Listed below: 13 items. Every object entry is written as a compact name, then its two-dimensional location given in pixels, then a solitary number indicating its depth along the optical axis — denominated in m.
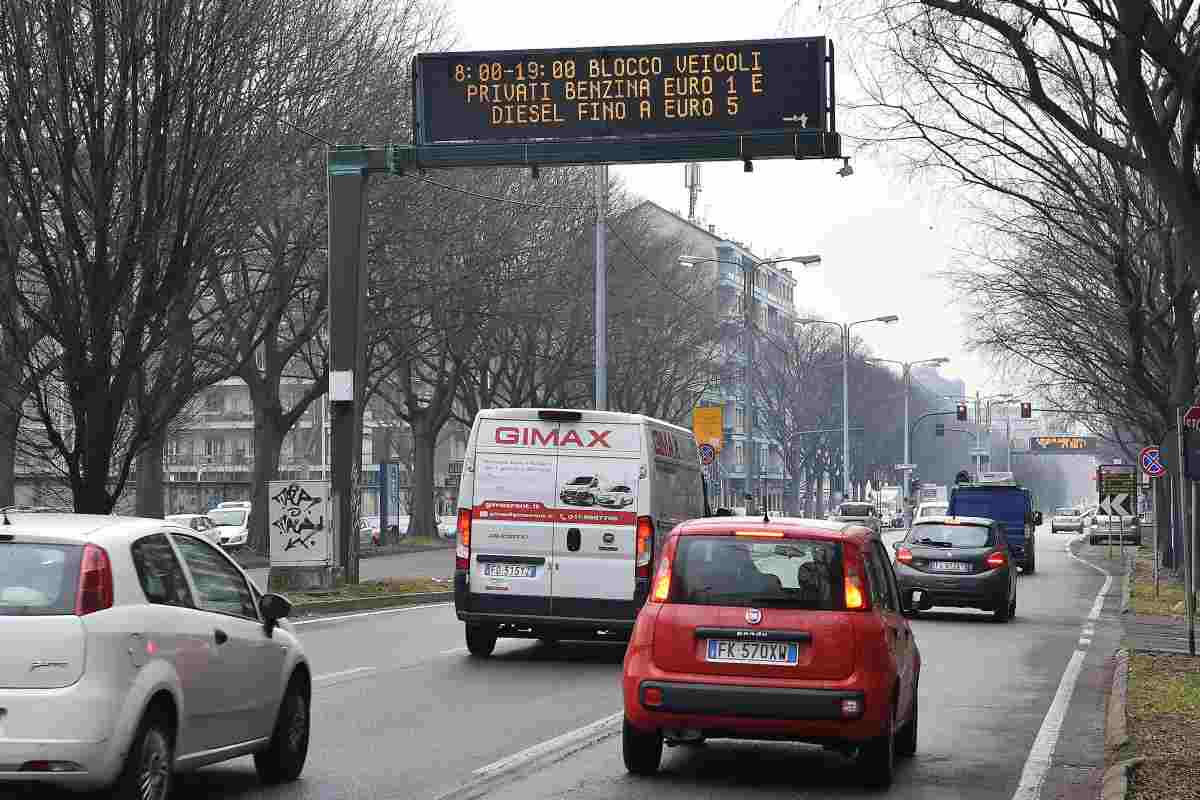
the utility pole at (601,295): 41.94
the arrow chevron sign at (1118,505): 43.94
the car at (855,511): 73.50
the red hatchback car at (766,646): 10.53
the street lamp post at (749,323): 55.68
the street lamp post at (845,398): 86.44
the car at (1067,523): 123.07
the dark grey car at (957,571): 27.75
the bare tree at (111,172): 20.48
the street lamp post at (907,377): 101.84
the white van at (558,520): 18.17
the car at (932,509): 76.00
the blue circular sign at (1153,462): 36.34
